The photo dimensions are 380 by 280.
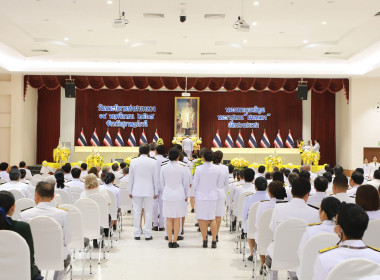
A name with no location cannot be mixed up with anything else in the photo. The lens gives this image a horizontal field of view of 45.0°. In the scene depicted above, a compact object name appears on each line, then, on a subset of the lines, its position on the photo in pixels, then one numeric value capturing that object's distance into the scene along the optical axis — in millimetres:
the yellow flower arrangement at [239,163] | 14023
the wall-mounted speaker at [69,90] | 18906
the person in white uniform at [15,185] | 7117
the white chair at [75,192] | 7527
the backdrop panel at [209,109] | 21703
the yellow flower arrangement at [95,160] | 15898
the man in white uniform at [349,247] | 2623
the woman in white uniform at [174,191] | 7379
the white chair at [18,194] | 6719
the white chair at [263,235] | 4855
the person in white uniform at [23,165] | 11336
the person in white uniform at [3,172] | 9773
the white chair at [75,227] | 4879
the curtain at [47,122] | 21219
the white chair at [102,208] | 6324
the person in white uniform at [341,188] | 5238
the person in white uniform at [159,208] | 8609
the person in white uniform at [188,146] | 19141
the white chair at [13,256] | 3117
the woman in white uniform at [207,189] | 7316
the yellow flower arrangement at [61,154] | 18281
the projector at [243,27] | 10422
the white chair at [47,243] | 4074
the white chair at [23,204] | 5438
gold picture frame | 21359
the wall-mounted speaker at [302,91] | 18875
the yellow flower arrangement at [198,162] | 9795
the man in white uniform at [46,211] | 4266
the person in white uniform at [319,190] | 5357
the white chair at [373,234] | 3881
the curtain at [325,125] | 21359
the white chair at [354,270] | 2432
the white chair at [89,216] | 5734
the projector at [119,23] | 10453
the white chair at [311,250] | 3242
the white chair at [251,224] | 5629
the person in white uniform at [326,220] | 3477
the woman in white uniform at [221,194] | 7492
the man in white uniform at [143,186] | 7906
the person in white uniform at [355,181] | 6637
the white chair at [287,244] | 4043
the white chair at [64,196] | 6758
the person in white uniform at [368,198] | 3811
